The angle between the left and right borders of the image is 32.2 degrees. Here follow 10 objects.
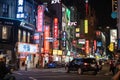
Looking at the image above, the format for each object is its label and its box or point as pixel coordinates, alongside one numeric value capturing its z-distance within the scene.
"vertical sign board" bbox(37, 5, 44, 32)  35.99
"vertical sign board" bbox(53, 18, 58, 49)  45.26
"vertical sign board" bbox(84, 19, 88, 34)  97.49
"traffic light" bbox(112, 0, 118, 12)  35.61
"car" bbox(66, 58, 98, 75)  22.15
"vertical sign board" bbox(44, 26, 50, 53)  41.21
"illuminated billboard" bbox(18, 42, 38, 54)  32.81
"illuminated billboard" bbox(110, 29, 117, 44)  39.77
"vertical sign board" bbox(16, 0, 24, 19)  31.33
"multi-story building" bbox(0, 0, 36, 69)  31.43
